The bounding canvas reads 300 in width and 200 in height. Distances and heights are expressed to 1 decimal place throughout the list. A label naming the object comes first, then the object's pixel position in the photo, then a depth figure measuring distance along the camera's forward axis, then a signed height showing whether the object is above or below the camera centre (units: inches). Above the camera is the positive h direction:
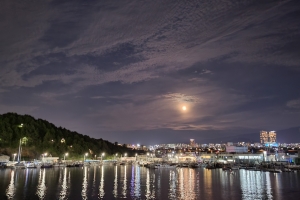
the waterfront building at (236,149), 5315.0 -73.7
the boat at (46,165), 3109.7 -207.5
